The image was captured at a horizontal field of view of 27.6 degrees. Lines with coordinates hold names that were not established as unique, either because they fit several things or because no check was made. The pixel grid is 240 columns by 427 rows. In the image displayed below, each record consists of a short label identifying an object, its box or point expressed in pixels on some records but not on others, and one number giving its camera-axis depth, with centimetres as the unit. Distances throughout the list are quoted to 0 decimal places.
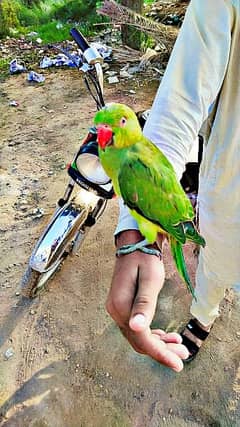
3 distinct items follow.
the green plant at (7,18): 518
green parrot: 82
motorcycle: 180
